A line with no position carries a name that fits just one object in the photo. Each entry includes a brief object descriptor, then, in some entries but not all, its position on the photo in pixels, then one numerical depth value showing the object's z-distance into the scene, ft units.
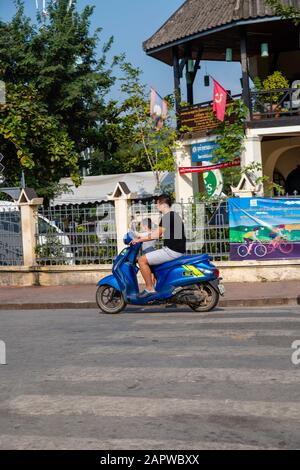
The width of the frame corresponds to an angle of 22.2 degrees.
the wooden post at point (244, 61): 74.23
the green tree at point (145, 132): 85.25
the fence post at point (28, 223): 59.31
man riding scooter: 36.55
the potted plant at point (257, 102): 75.77
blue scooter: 36.78
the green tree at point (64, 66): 101.19
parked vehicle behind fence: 58.44
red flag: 75.61
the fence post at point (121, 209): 56.70
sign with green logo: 79.61
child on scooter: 37.34
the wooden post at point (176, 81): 81.97
